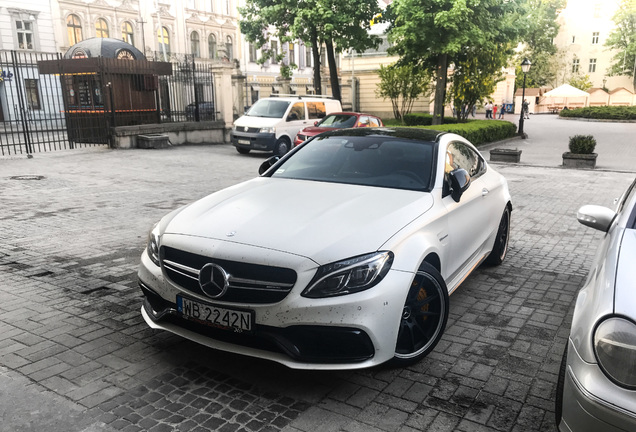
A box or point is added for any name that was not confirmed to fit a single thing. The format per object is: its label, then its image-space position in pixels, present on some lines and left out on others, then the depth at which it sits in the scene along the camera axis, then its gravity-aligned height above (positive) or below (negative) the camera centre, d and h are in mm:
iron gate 16297 -903
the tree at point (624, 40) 65500 +4733
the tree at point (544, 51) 72062 +3950
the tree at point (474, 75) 25531 +315
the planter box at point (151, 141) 19172 -1830
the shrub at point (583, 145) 16234 -1955
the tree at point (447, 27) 20891 +2196
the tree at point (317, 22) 24797 +3032
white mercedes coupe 3207 -1124
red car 16781 -1206
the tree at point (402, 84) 34000 -60
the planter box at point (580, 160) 16000 -2399
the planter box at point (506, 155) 17328 -2369
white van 17859 -1226
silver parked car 2238 -1201
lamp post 24625 -514
